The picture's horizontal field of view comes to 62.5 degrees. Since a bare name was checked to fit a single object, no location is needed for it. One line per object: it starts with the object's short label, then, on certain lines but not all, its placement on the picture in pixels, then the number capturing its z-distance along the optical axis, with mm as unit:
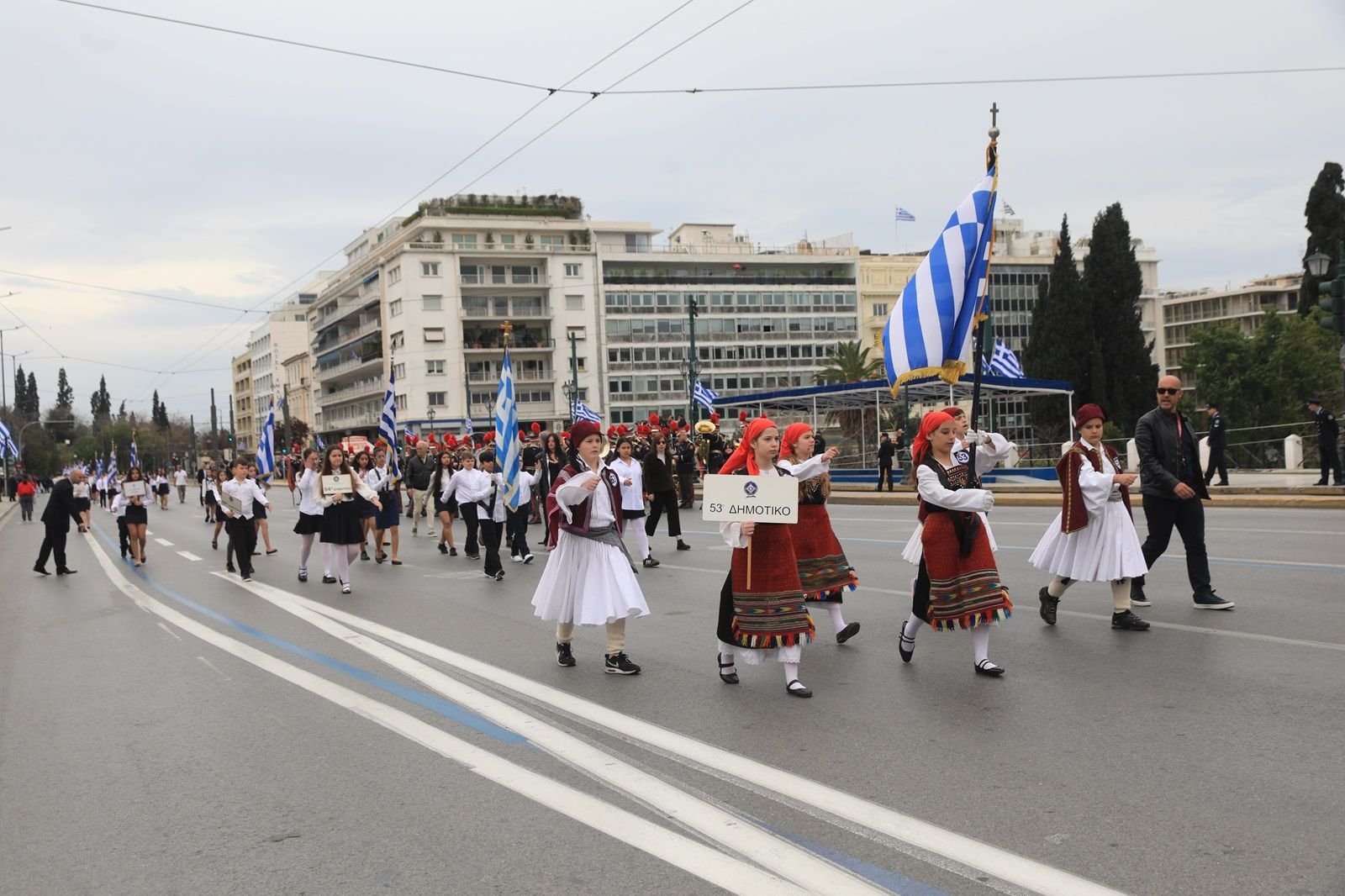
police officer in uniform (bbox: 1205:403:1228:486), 19691
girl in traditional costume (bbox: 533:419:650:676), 7609
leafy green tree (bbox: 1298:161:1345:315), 58219
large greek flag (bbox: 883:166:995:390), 8742
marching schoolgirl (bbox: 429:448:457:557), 18095
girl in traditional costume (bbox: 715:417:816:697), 6906
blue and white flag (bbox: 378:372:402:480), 22203
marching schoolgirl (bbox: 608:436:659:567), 13641
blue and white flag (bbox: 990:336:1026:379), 35094
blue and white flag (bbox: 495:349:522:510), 14539
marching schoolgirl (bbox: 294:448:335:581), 14602
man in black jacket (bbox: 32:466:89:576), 17531
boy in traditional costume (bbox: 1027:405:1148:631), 8352
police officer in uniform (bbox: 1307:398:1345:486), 21188
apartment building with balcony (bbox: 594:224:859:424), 90250
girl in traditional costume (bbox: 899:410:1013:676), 7023
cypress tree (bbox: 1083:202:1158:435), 59875
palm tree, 69812
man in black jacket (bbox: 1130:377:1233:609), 8930
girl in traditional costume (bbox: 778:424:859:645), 8625
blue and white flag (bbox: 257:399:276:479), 27422
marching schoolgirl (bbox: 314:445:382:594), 13391
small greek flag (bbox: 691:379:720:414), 37694
